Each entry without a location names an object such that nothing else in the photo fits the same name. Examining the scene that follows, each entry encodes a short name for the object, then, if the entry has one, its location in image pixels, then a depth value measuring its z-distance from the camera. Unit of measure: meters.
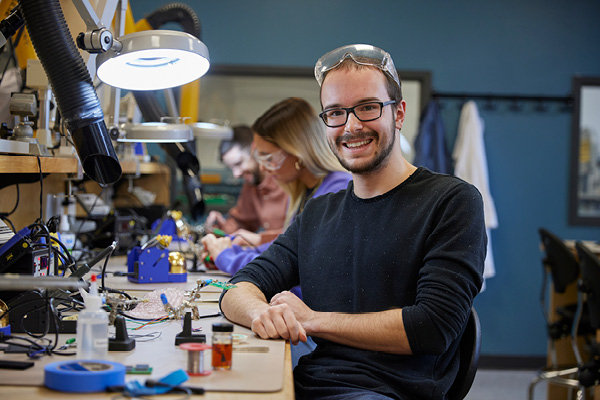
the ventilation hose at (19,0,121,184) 1.50
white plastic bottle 1.15
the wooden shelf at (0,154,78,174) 1.62
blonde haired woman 2.63
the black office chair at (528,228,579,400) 3.76
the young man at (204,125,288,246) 4.00
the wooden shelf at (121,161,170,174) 3.15
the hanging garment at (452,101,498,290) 4.92
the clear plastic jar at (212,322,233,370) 1.17
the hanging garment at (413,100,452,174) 4.96
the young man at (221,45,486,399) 1.47
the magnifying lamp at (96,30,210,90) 1.67
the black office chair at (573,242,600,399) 3.04
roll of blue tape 1.02
